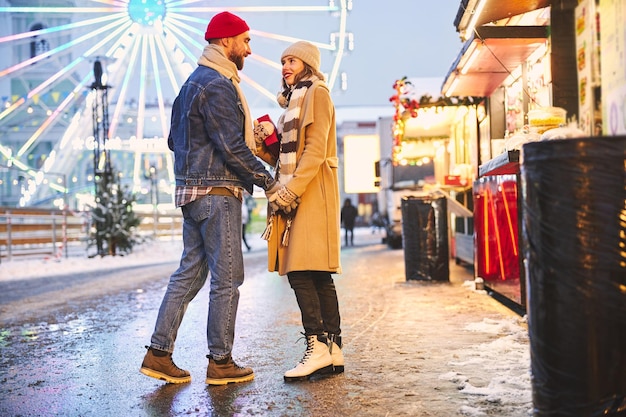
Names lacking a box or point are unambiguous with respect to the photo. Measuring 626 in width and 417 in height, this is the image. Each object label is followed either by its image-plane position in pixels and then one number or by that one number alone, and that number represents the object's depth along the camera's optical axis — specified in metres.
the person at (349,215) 26.64
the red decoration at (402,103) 11.09
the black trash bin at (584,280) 2.33
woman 4.02
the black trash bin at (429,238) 9.64
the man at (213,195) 3.91
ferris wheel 24.30
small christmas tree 19.16
